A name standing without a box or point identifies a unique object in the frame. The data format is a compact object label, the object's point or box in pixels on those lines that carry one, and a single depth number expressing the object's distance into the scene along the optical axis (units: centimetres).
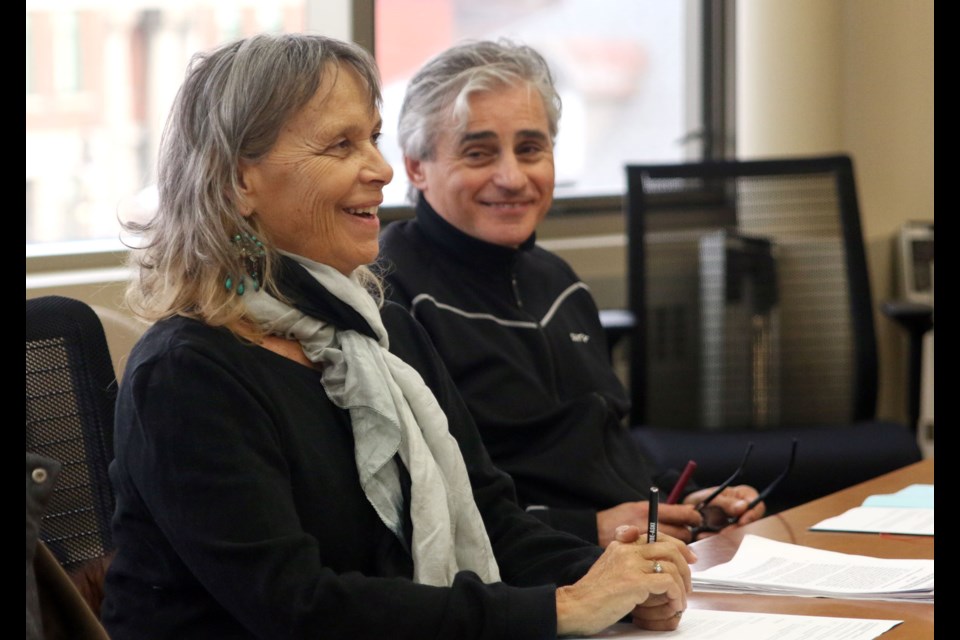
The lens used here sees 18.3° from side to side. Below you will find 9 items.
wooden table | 300
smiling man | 356
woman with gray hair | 289
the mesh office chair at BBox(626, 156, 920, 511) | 452
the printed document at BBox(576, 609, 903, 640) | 292
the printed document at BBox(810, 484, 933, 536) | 331
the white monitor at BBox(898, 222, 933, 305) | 526
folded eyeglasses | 344
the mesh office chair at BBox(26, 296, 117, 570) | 313
